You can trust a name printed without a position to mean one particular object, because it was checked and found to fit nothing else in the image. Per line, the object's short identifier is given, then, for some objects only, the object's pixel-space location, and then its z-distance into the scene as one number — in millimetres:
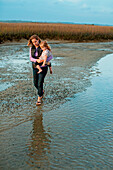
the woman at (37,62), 4953
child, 4914
